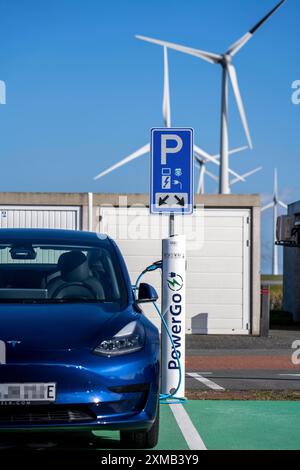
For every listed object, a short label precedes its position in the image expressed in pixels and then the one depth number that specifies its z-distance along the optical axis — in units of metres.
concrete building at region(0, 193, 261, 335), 20.88
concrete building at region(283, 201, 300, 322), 26.25
